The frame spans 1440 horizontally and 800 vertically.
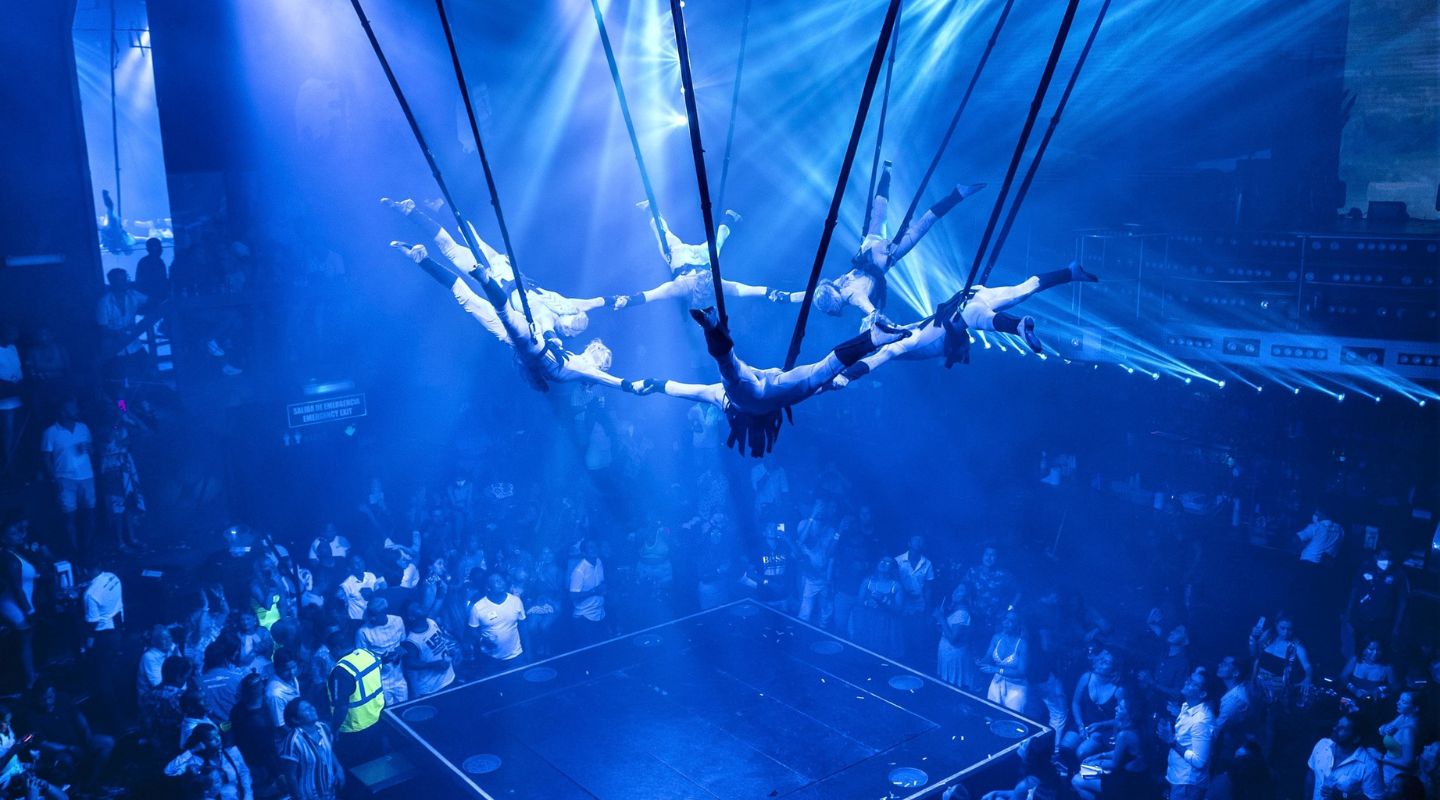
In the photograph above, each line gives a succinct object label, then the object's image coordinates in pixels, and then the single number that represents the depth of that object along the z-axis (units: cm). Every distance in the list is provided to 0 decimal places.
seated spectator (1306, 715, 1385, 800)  655
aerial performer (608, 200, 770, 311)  622
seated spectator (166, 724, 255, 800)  661
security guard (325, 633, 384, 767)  757
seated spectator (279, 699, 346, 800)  673
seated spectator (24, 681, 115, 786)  730
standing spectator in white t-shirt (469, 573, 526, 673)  876
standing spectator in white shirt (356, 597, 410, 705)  818
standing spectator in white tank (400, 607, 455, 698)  834
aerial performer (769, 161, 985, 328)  560
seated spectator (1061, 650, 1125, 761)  747
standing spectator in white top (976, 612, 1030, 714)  824
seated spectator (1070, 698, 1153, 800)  718
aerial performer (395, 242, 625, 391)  505
